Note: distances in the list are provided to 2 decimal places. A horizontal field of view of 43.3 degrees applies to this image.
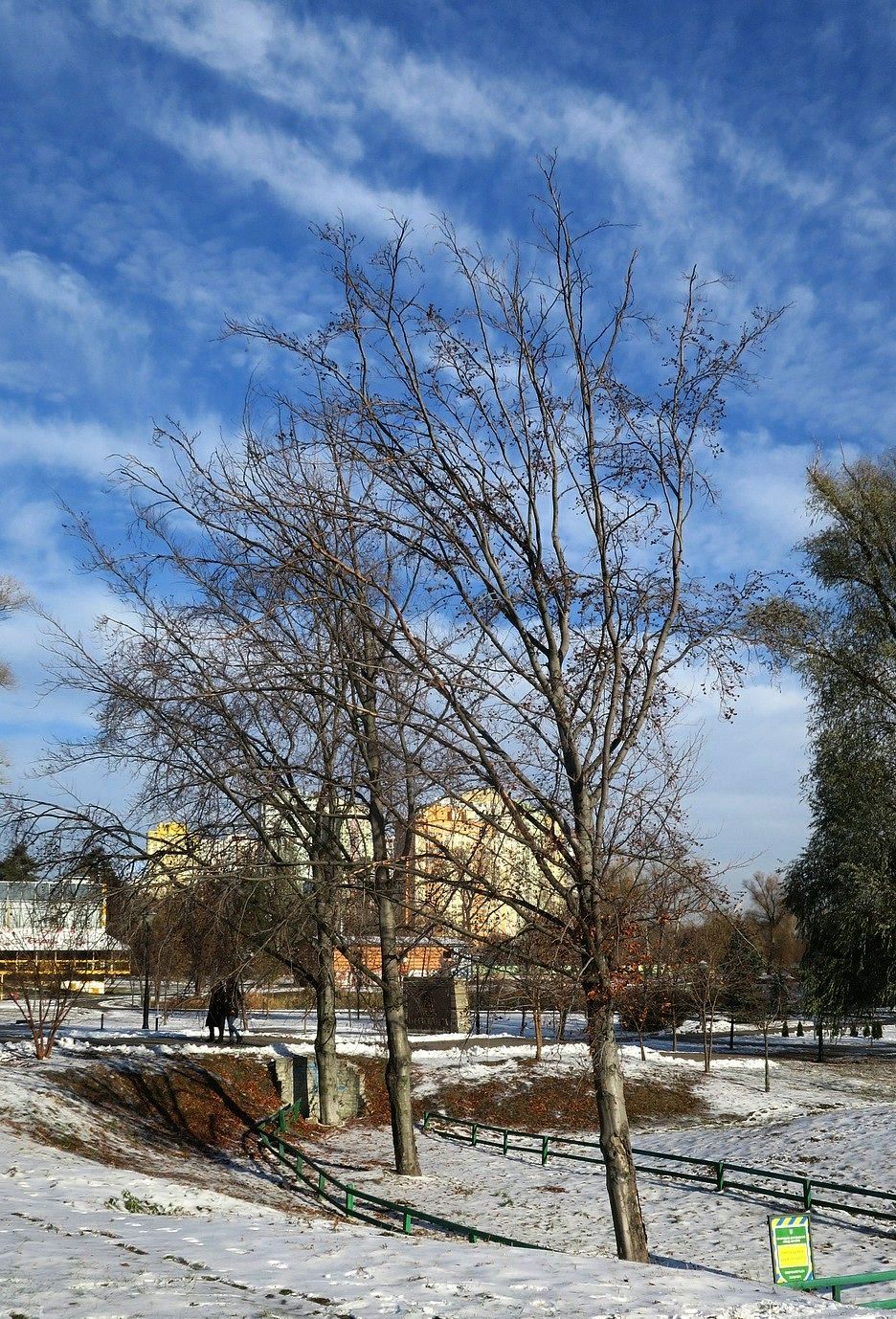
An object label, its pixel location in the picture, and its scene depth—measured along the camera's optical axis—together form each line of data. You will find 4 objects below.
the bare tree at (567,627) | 9.70
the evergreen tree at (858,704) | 21.94
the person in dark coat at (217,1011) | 25.62
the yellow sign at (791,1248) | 9.49
